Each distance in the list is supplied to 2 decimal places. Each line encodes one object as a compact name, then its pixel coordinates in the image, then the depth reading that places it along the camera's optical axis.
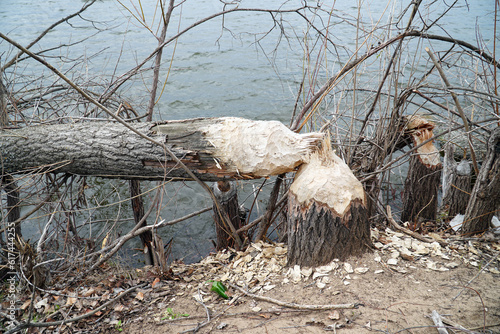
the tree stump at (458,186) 4.15
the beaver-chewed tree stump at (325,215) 2.55
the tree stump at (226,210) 3.69
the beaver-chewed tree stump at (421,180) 3.86
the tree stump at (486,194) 2.77
